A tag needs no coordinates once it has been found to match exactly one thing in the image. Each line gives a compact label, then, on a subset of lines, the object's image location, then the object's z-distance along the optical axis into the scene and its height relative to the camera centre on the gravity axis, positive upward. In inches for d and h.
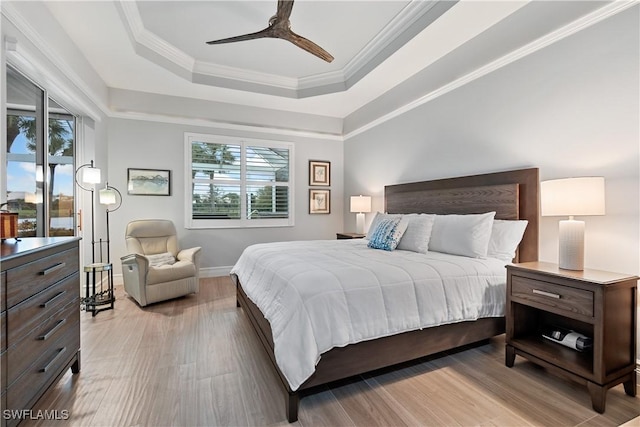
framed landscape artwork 170.1 +18.7
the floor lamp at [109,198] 139.0 +7.8
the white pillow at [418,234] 112.6 -8.5
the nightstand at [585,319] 63.7 -24.8
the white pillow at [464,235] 100.6 -8.1
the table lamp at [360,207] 186.7 +3.7
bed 65.4 -29.4
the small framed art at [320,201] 216.2 +8.8
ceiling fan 90.0 +62.2
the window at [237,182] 185.9 +20.7
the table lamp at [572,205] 72.0 +1.8
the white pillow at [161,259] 144.3 -23.5
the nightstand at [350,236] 178.7 -14.5
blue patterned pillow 116.5 -8.9
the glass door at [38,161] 90.7 +19.4
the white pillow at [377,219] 135.1 -3.2
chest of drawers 49.6 -20.9
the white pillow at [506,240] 100.0 -9.4
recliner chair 129.0 -24.6
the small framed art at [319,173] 215.6 +29.9
